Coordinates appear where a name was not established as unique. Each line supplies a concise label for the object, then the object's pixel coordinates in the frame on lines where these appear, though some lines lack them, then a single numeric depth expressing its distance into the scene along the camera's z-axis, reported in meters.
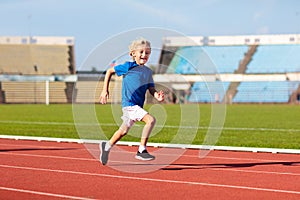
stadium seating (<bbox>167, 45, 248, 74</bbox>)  70.25
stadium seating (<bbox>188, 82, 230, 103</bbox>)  63.03
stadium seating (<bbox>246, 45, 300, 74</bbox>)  66.94
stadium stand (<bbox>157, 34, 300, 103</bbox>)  63.62
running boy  7.68
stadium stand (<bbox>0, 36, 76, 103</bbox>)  65.69
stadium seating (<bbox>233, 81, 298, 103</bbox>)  62.91
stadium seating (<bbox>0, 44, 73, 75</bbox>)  70.69
